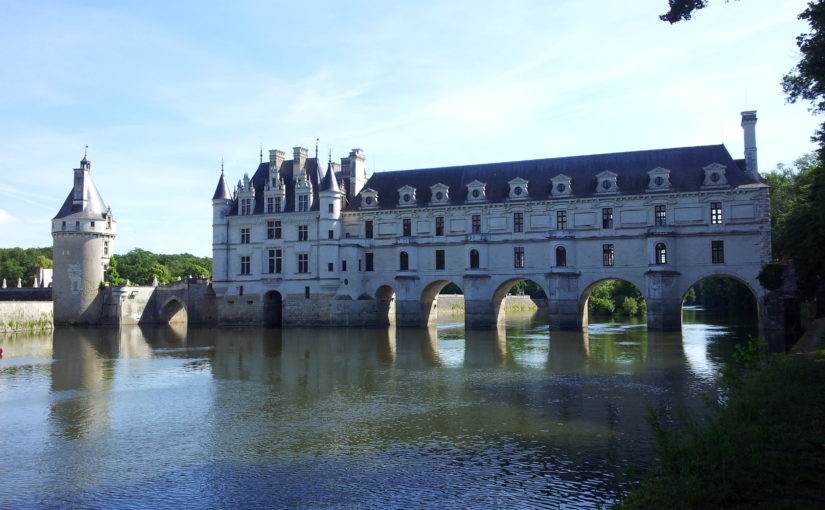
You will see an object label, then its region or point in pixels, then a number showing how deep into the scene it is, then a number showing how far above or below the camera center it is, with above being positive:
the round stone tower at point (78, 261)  60.19 +3.55
